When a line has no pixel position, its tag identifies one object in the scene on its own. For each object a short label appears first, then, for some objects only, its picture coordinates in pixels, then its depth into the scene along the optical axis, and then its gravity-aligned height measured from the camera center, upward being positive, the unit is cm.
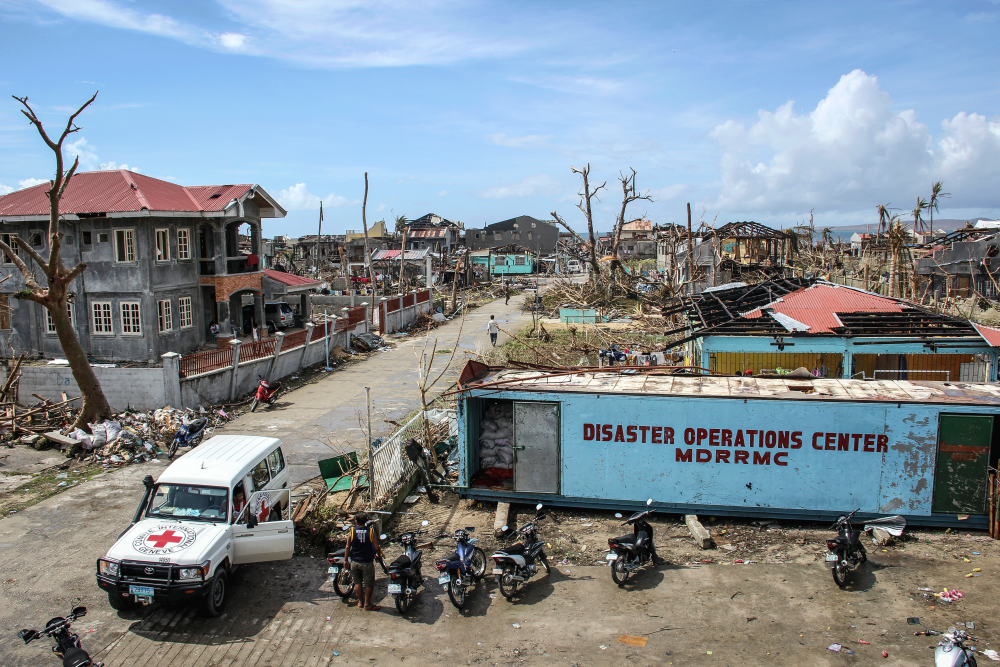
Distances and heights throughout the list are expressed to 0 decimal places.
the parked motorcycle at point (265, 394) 1884 -381
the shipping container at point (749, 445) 982 -282
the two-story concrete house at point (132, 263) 2148 -11
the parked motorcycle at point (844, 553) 843 -374
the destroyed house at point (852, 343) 1381 -171
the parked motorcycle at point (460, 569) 807 -380
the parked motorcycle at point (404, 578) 802 -389
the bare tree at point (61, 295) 1542 -84
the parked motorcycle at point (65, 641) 633 -373
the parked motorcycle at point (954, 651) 609 -360
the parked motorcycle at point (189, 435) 1491 -402
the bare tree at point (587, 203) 4056 +382
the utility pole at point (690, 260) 3459 +12
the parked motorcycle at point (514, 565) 832 -384
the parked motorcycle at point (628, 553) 866 -384
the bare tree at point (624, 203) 4077 +382
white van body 759 -336
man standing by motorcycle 816 -363
